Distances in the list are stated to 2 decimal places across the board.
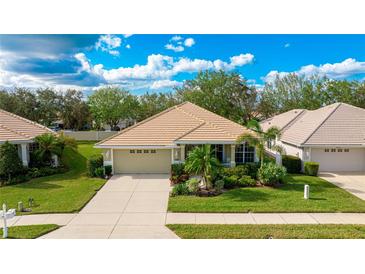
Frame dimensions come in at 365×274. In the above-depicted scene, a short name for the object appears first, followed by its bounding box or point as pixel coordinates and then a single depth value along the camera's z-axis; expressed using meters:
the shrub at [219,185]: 12.56
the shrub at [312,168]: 15.73
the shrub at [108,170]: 15.68
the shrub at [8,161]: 14.40
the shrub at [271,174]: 13.25
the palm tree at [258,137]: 14.23
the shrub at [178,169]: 14.54
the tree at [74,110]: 39.84
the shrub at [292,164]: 16.50
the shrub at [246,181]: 13.43
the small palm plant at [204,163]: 12.39
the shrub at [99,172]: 15.55
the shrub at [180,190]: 12.15
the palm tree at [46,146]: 16.59
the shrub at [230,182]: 13.27
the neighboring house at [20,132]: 16.02
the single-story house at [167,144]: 15.38
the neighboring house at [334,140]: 16.59
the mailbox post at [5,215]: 7.91
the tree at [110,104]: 34.88
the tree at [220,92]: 28.44
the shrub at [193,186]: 12.14
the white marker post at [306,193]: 11.43
